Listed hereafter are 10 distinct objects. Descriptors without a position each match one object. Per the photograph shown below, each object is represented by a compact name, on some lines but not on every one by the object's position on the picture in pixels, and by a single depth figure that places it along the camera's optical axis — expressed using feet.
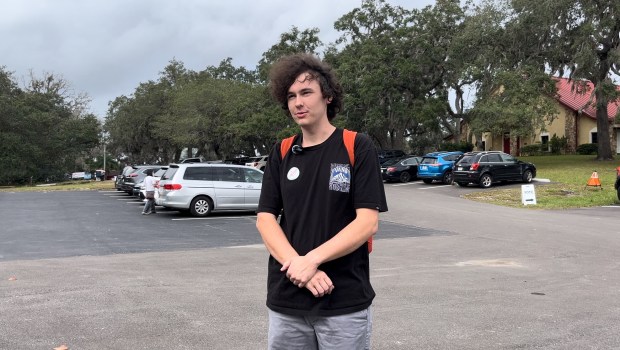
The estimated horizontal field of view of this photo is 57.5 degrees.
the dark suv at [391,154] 123.61
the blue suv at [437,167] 97.71
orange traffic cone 81.00
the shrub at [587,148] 144.87
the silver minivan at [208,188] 57.52
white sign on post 68.03
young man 7.98
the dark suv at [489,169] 87.15
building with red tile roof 150.00
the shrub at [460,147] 153.79
